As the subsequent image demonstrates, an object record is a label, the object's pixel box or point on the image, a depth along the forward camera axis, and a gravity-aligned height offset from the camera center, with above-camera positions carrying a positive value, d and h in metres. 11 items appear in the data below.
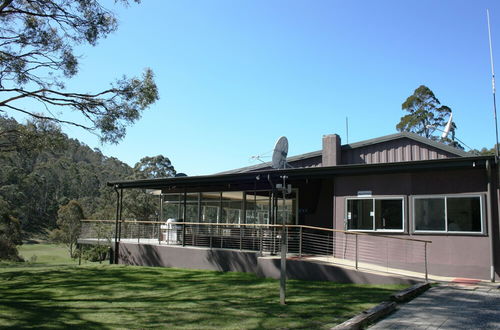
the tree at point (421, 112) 40.56 +9.57
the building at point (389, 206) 11.36 +0.29
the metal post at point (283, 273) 8.76 -1.14
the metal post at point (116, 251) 18.89 -1.60
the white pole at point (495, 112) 10.22 +2.40
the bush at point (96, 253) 21.67 -2.27
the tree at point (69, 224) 41.97 -1.16
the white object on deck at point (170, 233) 18.36 -0.80
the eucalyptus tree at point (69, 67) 11.54 +4.06
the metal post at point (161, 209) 23.17 +0.21
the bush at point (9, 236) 31.48 -1.81
